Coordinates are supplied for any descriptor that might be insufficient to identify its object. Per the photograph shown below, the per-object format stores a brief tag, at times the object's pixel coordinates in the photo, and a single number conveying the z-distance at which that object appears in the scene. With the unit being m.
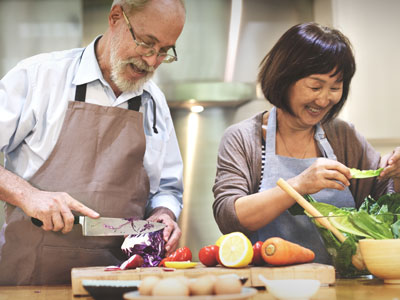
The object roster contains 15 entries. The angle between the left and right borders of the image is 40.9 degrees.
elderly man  1.69
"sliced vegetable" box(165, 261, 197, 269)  1.46
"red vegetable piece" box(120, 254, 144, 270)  1.46
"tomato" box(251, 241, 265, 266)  1.45
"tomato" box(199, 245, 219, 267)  1.49
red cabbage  1.66
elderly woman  1.69
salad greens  1.37
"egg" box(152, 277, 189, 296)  0.81
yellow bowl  1.27
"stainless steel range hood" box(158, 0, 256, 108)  2.90
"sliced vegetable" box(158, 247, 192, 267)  1.54
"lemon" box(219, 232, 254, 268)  1.41
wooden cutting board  1.34
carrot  1.39
